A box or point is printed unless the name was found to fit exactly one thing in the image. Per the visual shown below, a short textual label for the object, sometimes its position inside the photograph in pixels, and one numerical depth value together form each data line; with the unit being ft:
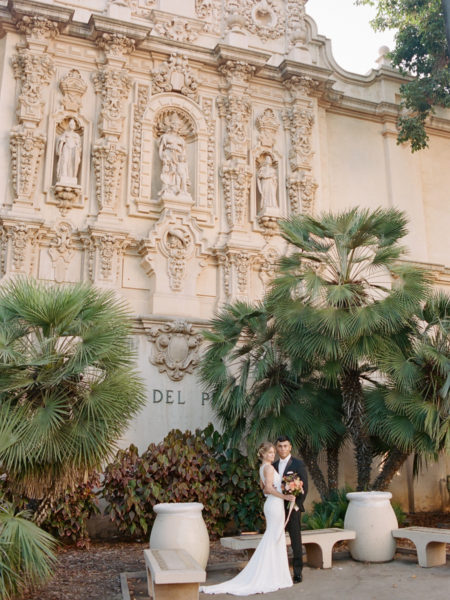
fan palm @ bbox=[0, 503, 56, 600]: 20.99
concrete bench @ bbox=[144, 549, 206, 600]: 20.07
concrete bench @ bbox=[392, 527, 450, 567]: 28.37
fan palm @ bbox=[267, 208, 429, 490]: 35.91
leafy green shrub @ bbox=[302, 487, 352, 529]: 35.99
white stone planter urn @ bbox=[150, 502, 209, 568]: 26.71
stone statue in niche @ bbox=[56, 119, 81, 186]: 46.50
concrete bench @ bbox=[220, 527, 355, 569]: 27.89
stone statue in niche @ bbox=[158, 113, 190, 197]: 49.96
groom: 26.30
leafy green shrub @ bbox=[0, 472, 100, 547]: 36.09
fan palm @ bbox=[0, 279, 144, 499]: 26.16
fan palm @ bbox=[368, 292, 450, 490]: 34.53
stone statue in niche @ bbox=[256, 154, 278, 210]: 52.90
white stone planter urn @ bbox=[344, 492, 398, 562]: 29.89
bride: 24.73
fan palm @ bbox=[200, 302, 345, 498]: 38.78
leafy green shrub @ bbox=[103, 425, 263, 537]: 37.88
